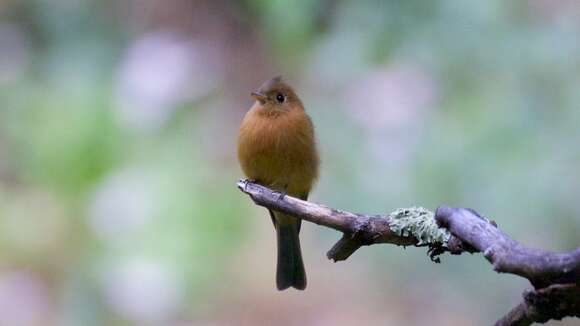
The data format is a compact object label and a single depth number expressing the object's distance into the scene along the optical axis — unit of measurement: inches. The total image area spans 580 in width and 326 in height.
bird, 311.3
